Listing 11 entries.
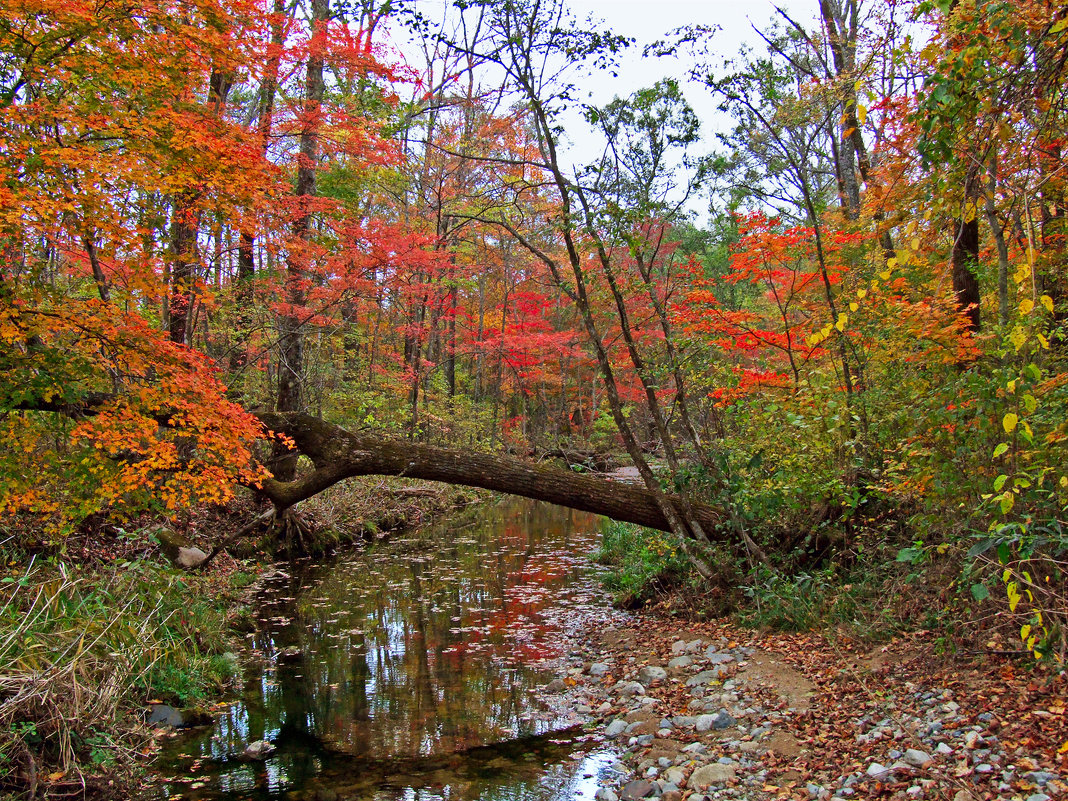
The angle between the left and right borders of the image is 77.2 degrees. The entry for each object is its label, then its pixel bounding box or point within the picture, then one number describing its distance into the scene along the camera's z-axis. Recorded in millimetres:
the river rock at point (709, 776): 3967
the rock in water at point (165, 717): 5227
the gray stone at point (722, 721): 4677
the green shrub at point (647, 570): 7742
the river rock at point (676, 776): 4086
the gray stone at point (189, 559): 8812
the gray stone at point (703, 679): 5504
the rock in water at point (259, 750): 4879
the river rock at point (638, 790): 4020
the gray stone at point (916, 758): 3438
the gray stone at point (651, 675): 5797
